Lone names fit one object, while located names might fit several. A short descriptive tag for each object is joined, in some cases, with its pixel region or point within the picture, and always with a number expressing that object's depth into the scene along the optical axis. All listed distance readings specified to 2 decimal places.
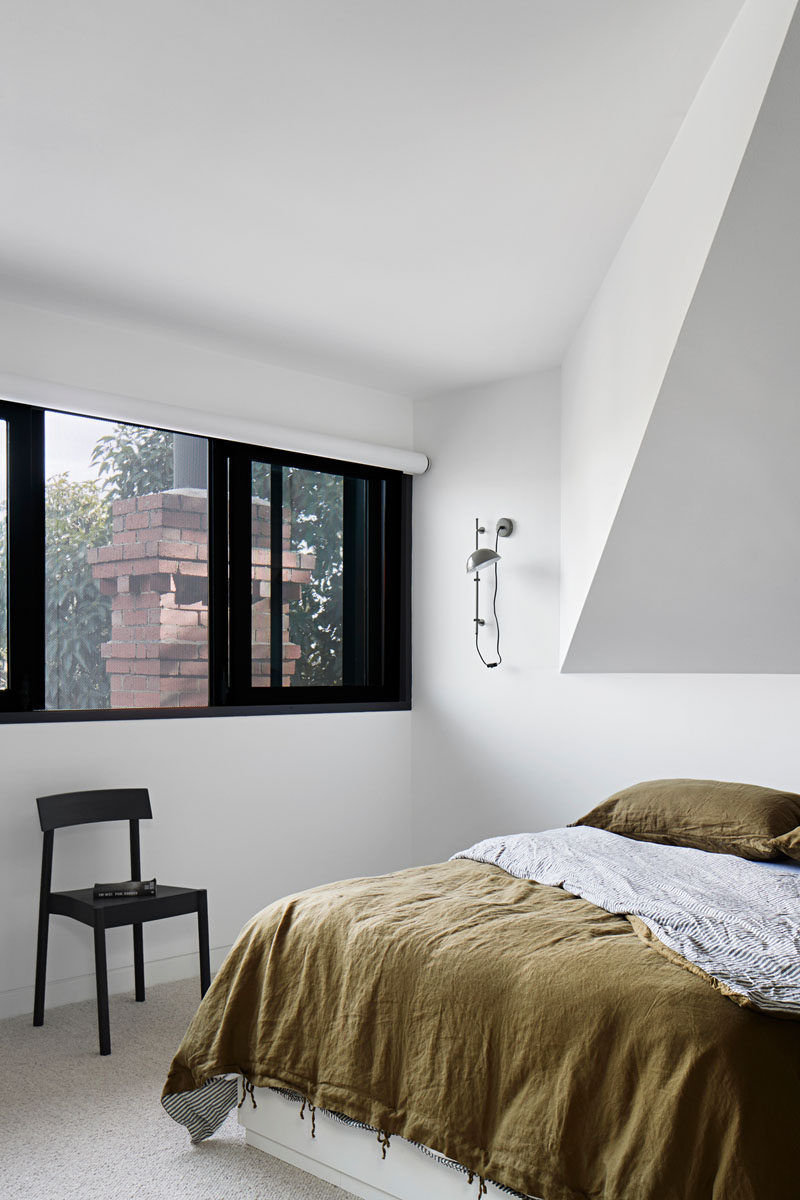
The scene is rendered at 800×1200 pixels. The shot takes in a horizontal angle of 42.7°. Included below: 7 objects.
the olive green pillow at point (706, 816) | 2.96
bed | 1.70
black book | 3.22
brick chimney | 3.84
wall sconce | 4.14
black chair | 3.07
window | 3.55
